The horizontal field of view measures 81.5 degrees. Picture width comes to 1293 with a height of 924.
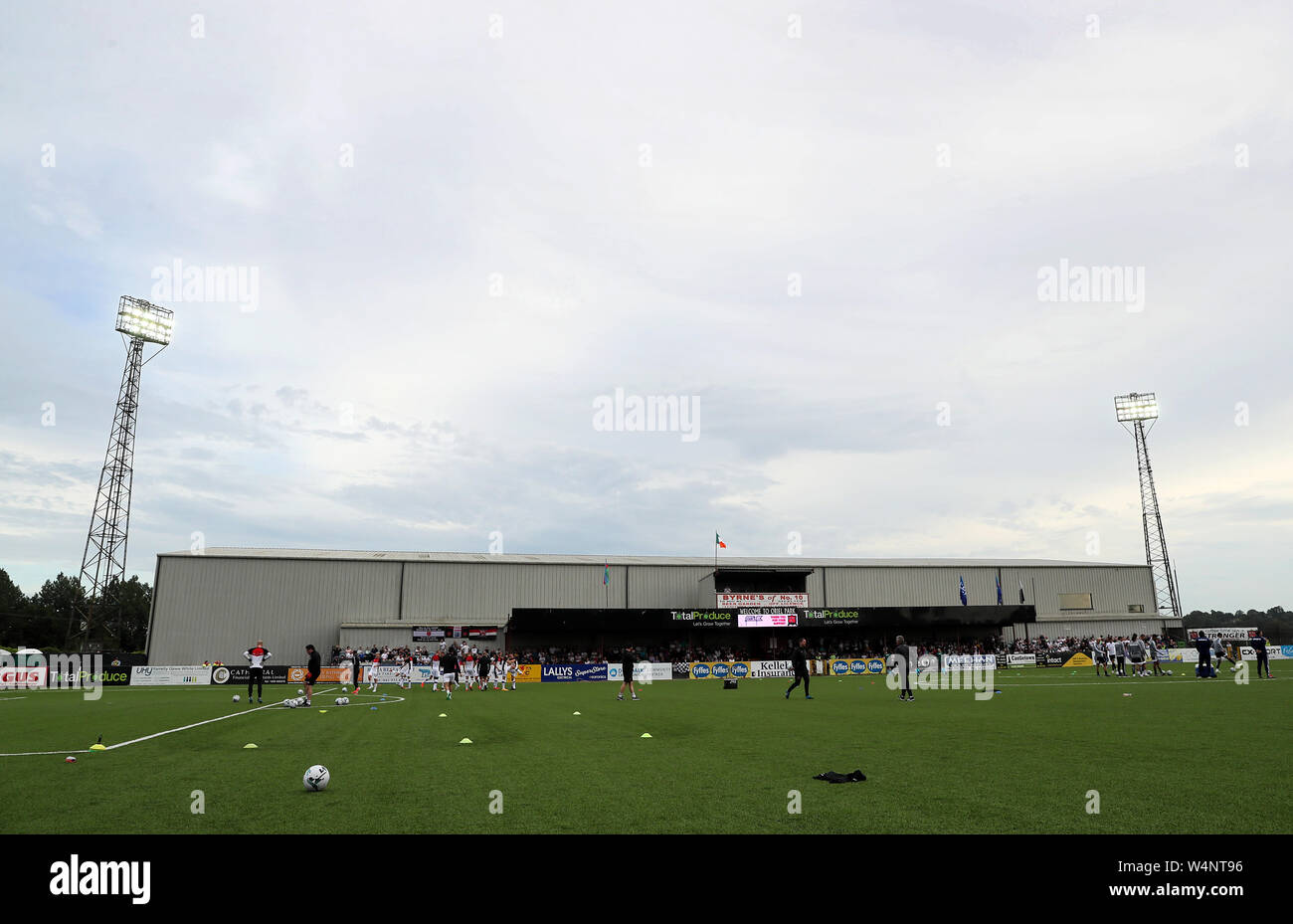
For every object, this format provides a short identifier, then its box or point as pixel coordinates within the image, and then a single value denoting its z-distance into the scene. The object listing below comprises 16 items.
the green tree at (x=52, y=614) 112.19
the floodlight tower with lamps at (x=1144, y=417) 76.12
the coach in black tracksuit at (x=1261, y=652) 31.37
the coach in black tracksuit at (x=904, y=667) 24.95
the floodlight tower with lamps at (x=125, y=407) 60.12
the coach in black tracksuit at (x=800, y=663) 27.16
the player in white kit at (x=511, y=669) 40.26
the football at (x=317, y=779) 9.23
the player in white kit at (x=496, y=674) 42.03
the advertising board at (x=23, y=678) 41.34
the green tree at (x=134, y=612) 120.80
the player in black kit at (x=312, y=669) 26.88
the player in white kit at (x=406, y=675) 43.81
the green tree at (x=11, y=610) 111.88
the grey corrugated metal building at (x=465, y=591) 58.97
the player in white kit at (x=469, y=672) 41.11
